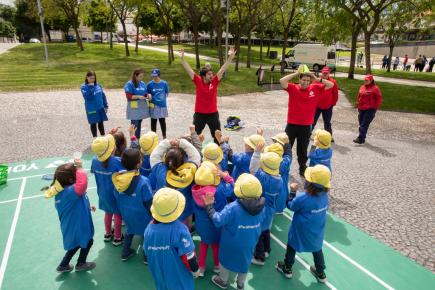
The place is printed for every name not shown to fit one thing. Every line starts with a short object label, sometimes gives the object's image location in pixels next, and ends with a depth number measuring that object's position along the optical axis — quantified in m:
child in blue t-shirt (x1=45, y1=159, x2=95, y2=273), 3.70
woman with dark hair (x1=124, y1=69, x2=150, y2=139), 7.86
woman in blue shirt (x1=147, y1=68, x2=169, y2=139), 8.26
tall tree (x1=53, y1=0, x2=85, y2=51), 30.90
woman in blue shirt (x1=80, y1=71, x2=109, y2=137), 7.97
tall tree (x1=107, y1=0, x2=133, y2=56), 29.03
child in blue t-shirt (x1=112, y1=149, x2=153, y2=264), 3.80
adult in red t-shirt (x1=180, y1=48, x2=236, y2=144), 6.77
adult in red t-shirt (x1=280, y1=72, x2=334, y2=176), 6.24
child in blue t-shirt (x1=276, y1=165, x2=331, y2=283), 3.71
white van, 31.72
